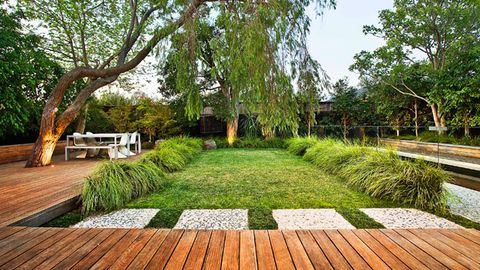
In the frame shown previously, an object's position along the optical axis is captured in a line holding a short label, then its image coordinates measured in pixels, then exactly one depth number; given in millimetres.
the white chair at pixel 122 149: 5821
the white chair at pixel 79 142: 5823
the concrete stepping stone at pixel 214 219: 2338
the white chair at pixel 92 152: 6471
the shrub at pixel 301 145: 7523
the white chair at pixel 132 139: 6636
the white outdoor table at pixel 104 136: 5759
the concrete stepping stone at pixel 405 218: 2337
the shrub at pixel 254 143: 10148
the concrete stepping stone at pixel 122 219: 2361
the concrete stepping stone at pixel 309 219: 2326
